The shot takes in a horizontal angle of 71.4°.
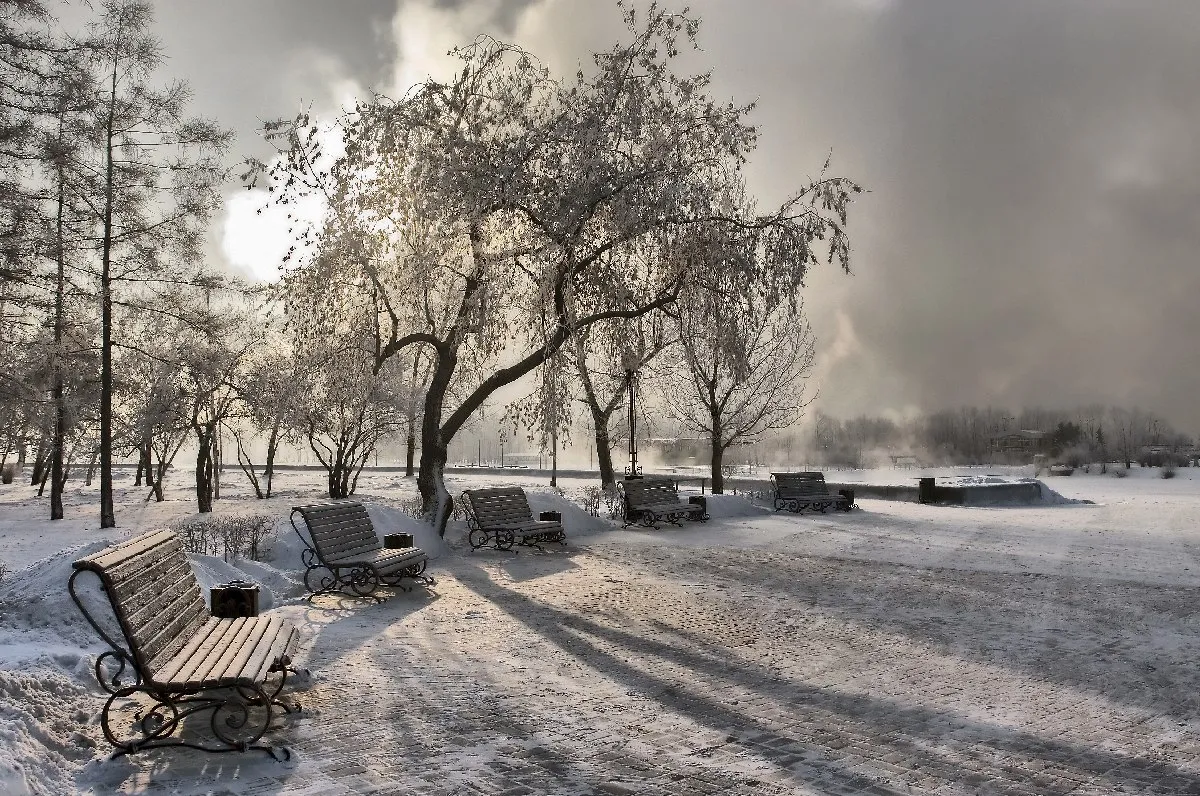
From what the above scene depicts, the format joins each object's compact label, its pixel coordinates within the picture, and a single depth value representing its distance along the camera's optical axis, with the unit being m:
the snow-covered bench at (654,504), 18.73
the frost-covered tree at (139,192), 18.30
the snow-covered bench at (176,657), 4.55
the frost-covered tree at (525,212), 12.54
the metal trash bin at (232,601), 7.40
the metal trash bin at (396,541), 11.34
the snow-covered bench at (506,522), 14.17
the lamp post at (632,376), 14.82
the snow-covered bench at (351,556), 9.68
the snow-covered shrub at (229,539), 12.15
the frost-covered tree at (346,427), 25.45
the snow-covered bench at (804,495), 23.05
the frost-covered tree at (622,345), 14.47
